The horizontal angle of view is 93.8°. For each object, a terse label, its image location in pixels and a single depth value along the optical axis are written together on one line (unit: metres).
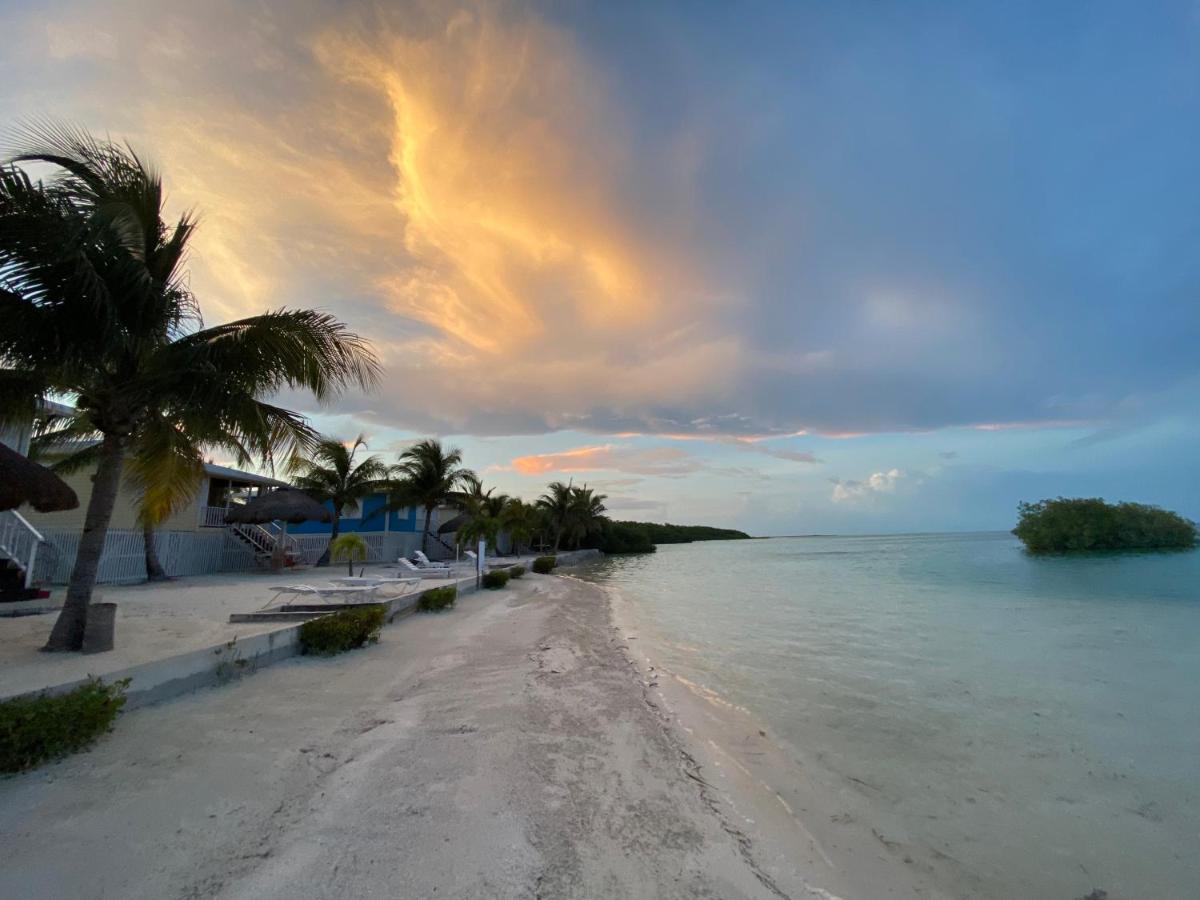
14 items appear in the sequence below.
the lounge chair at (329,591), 9.55
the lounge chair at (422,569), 17.61
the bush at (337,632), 7.31
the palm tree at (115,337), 5.58
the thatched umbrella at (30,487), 5.75
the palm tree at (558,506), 50.31
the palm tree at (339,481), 21.88
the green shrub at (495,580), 17.81
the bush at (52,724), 3.54
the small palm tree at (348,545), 13.54
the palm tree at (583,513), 51.59
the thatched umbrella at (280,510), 17.59
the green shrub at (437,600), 12.12
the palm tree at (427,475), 27.38
